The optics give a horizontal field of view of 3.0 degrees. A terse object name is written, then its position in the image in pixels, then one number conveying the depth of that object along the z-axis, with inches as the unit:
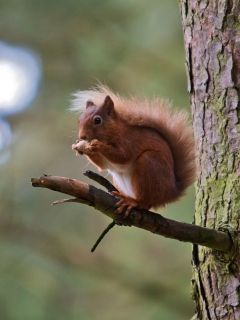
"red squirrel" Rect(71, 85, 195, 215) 203.2
